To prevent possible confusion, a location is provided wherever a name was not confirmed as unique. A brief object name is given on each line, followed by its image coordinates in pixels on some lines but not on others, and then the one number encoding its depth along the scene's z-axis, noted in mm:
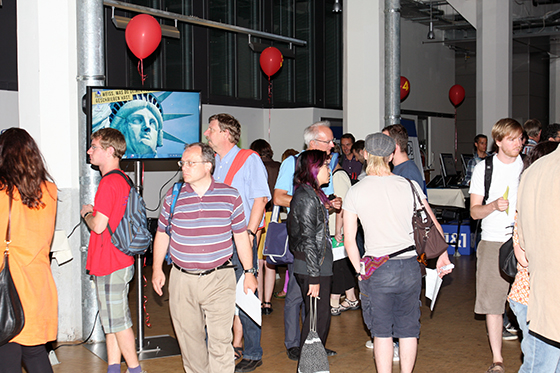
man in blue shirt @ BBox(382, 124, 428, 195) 4215
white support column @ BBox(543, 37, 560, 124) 18636
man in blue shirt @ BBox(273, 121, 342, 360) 4043
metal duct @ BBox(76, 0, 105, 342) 4500
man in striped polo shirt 3109
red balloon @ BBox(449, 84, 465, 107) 14258
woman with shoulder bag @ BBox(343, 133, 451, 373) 3135
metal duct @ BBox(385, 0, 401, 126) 6176
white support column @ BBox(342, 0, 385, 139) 7320
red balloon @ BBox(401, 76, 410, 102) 10992
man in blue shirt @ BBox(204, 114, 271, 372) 3932
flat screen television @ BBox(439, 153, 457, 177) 10196
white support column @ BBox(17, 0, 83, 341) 4602
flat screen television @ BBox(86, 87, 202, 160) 4168
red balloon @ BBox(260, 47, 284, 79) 9961
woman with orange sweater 2707
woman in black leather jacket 3496
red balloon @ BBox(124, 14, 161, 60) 6594
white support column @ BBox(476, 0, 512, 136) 10484
